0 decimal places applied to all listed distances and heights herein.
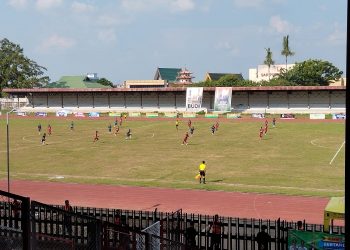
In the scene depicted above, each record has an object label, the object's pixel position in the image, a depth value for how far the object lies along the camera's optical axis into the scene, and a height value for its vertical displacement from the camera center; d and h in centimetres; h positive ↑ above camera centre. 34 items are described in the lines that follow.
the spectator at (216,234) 1465 -338
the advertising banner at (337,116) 6993 +17
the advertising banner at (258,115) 7448 +41
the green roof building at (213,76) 15450 +1311
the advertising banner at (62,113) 8383 +80
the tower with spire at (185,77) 17050 +1385
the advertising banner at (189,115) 7761 +43
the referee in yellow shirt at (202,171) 2780 -294
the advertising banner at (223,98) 8038 +313
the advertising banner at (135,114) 8236 +62
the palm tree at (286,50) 12419 +1671
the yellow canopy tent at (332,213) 1498 -283
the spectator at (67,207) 1732 -309
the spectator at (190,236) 1461 -343
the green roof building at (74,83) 12648 +903
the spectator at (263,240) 1367 -331
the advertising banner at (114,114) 8269 +63
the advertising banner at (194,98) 8250 +327
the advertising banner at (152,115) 7911 +44
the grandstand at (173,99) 8100 +328
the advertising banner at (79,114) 8364 +64
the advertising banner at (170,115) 7878 +44
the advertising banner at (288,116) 7194 +25
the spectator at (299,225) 1377 -296
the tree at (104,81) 15338 +1119
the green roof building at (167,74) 18812 +1654
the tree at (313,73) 11350 +1011
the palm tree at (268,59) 13955 +1637
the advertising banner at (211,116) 7627 +27
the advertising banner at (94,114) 8294 +63
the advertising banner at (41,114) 8511 +66
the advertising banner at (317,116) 7056 +24
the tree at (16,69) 12706 +1265
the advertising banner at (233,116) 7449 +26
